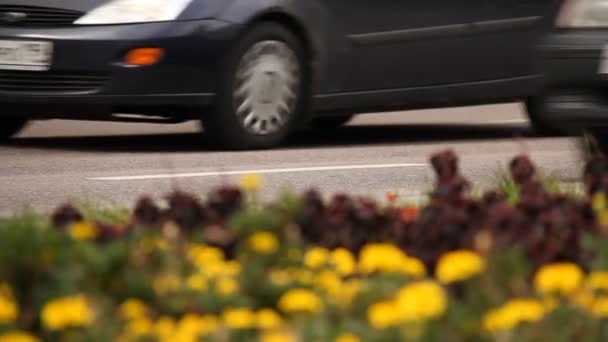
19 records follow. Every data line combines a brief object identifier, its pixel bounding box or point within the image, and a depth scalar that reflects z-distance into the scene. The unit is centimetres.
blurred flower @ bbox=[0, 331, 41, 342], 583
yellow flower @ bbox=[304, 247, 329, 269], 712
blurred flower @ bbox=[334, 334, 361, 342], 567
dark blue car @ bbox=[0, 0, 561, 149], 1936
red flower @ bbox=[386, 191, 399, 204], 1089
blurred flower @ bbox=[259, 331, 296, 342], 554
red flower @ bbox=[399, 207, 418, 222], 857
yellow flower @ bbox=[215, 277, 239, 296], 639
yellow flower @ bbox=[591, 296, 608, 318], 593
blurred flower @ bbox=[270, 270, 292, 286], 673
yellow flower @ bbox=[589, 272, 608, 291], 638
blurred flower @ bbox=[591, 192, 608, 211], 820
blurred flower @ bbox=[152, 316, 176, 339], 587
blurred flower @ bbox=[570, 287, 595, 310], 606
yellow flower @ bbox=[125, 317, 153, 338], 587
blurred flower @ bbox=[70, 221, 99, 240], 738
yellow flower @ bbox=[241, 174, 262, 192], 829
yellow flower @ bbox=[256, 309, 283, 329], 595
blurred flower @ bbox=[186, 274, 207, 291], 645
